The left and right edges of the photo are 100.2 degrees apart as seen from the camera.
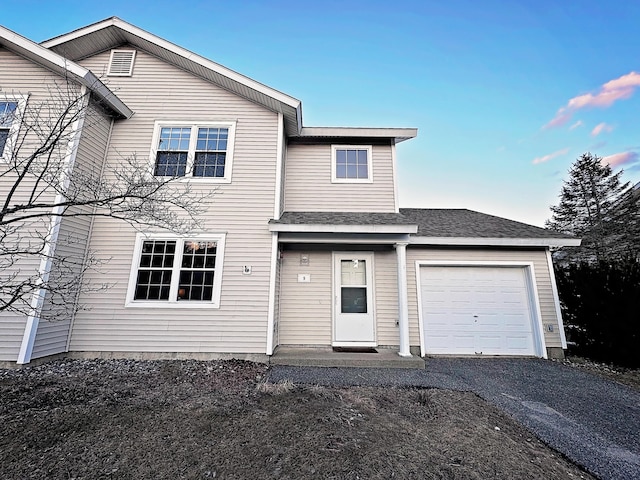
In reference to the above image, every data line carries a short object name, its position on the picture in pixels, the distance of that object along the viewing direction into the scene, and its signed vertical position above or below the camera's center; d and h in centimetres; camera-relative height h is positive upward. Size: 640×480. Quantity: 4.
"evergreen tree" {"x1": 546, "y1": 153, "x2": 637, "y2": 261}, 1468 +556
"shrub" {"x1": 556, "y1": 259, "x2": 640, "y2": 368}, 587 -26
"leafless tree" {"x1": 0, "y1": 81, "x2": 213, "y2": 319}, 499 +194
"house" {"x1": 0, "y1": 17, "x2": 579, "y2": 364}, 563 +121
